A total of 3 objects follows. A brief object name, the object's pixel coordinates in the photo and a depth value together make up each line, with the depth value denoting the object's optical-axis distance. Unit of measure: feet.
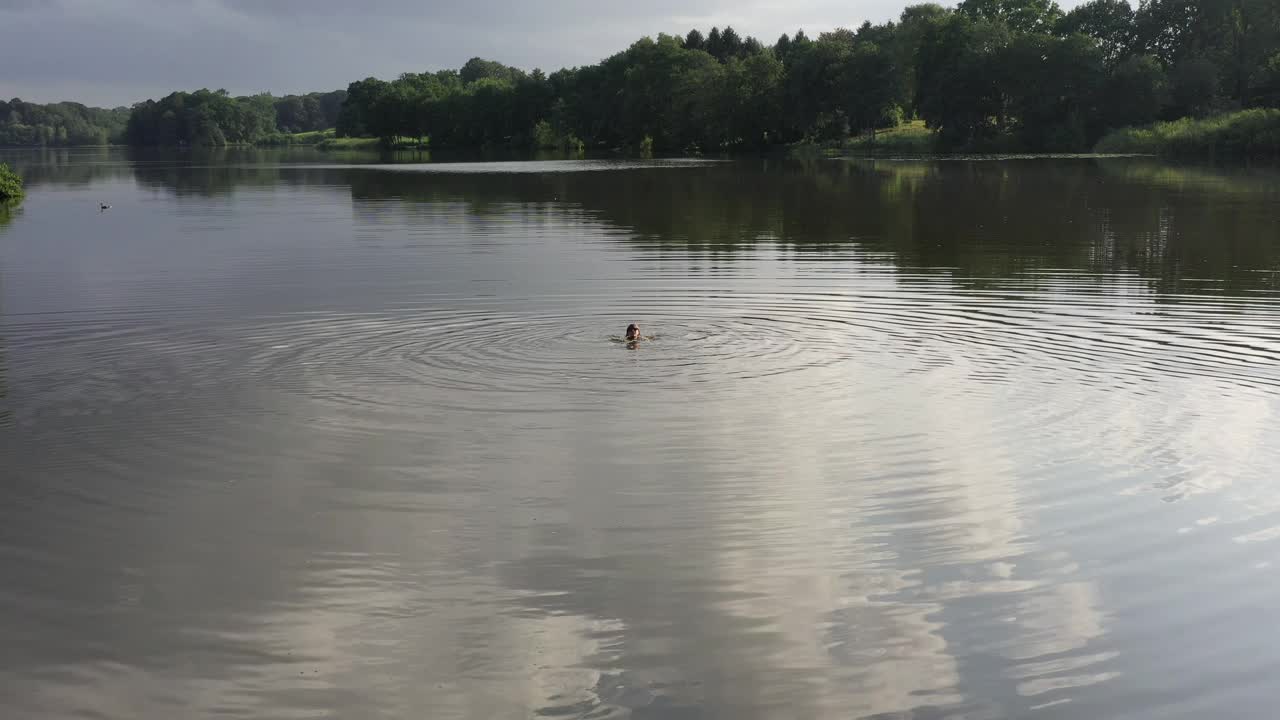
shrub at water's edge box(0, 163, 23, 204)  193.36
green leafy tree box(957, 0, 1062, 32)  553.64
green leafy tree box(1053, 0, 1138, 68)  444.55
